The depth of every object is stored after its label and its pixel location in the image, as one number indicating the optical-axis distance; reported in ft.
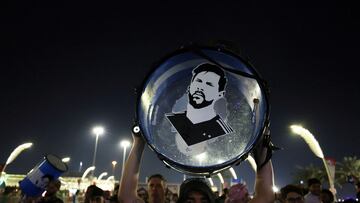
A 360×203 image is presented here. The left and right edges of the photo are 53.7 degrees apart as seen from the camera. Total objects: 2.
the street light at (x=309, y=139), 48.47
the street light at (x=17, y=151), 61.87
